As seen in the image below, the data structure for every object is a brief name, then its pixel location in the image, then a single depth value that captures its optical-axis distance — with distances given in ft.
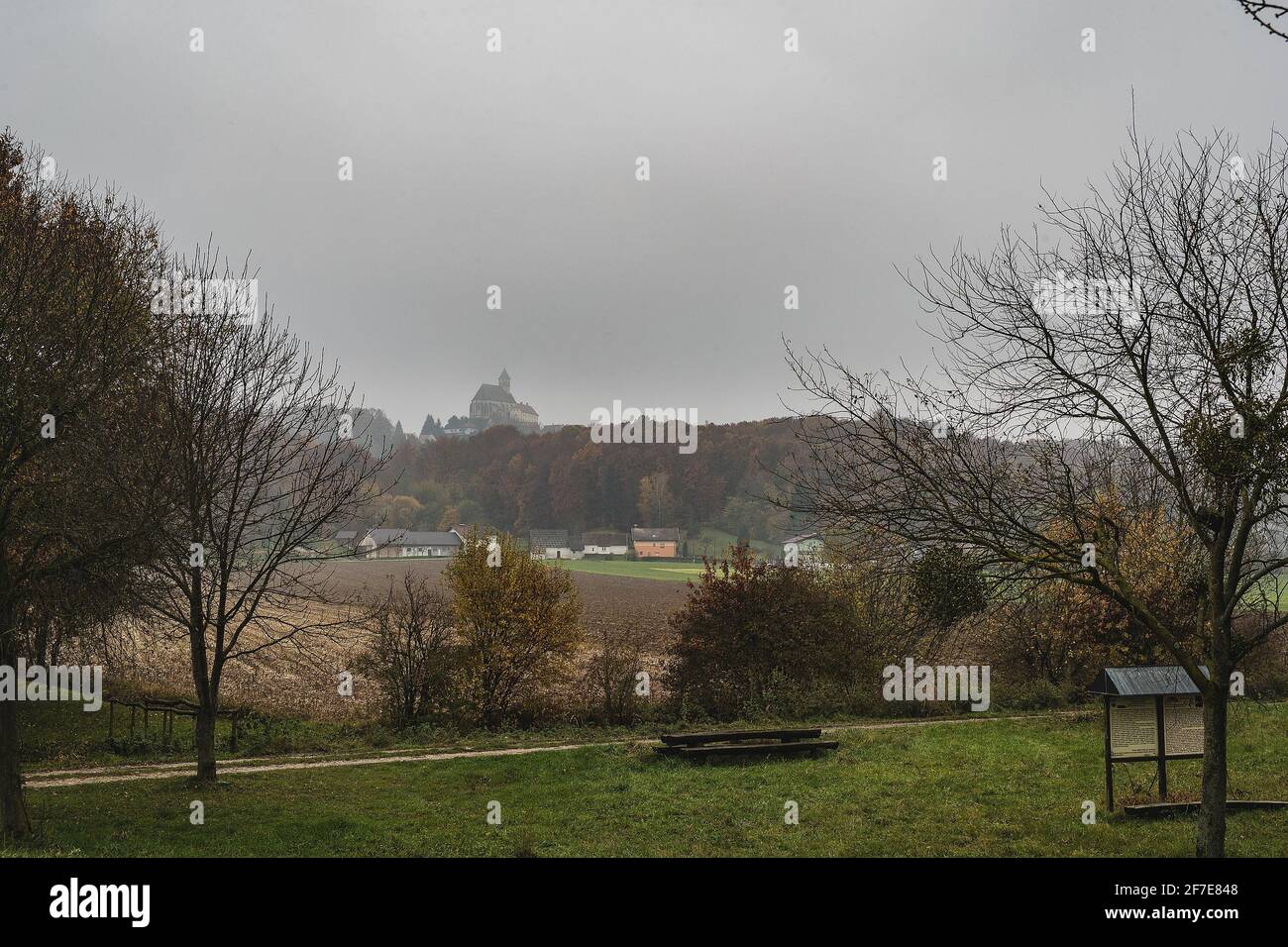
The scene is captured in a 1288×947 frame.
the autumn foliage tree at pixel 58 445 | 34.24
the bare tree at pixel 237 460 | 48.44
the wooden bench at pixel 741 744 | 55.42
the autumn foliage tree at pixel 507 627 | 77.92
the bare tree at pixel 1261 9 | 14.99
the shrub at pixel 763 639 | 81.51
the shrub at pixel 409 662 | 75.66
